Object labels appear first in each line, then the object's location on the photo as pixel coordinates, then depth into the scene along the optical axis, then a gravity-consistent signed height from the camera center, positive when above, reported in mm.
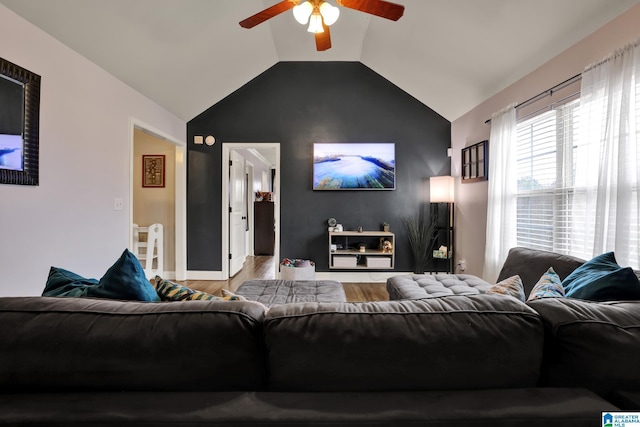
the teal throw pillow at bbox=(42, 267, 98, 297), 1123 -316
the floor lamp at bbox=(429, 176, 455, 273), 4375 +113
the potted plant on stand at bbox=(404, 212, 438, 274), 4449 -451
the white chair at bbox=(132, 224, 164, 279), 4043 -629
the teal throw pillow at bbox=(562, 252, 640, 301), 1097 -292
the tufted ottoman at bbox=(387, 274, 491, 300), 2443 -675
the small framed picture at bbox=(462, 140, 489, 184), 3670 +549
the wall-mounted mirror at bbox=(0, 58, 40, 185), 1969 +517
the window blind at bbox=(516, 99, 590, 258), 2523 +270
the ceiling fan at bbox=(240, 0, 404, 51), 2119 +1379
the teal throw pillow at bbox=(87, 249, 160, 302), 1065 -288
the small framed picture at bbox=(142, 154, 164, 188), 4668 +512
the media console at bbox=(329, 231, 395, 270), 4414 -729
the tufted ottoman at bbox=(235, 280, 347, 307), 2330 -709
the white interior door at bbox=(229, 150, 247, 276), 4777 -141
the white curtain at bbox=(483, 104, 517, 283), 3125 +145
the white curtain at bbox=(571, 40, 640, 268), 1914 +353
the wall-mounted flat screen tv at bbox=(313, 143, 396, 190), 4621 +582
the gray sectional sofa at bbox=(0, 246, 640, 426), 719 -376
